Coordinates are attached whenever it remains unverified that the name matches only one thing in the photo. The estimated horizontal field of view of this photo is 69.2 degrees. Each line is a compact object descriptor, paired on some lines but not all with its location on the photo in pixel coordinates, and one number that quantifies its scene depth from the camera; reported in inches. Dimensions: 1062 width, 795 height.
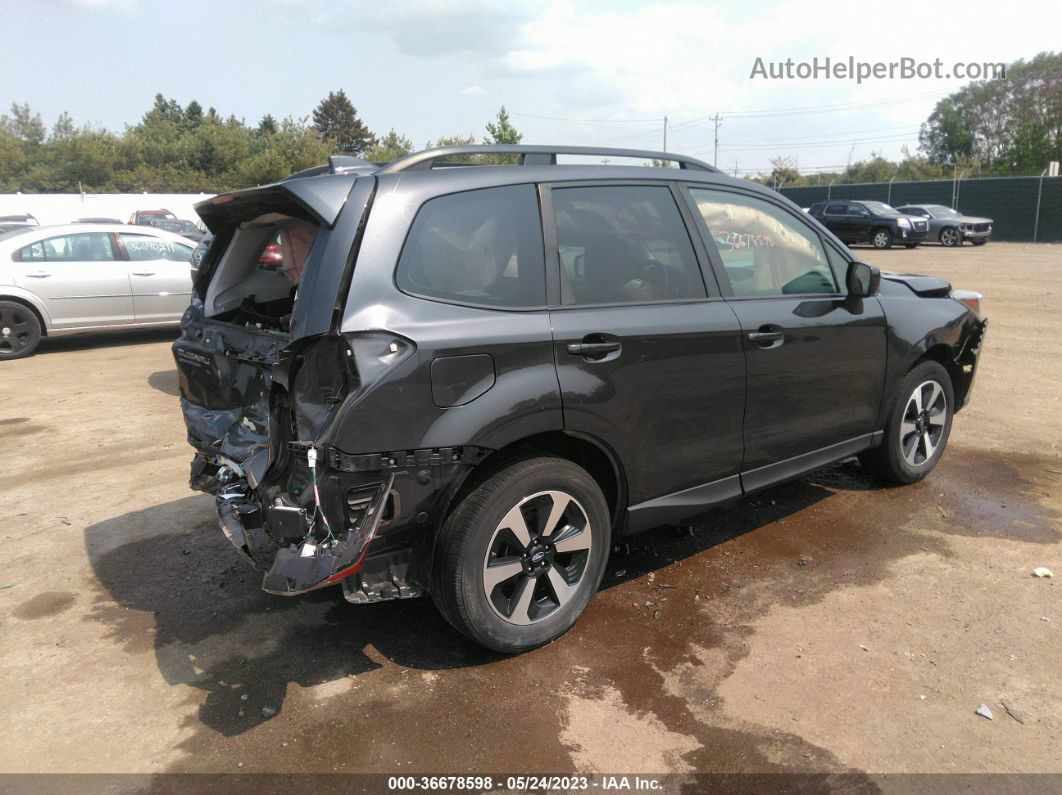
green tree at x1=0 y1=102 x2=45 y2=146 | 3435.0
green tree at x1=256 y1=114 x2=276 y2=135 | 3318.9
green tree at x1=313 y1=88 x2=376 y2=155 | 3794.3
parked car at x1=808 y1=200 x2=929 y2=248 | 1006.4
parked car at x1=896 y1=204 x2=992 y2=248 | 1051.3
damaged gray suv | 108.5
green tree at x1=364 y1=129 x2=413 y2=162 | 2910.9
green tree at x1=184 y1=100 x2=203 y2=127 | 3576.3
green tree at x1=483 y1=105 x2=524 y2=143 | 1481.3
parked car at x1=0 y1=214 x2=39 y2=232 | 872.4
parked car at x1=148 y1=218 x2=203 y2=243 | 814.2
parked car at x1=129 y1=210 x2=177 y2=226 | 1000.2
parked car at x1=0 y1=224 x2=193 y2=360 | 387.9
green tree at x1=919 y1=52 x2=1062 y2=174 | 1918.1
